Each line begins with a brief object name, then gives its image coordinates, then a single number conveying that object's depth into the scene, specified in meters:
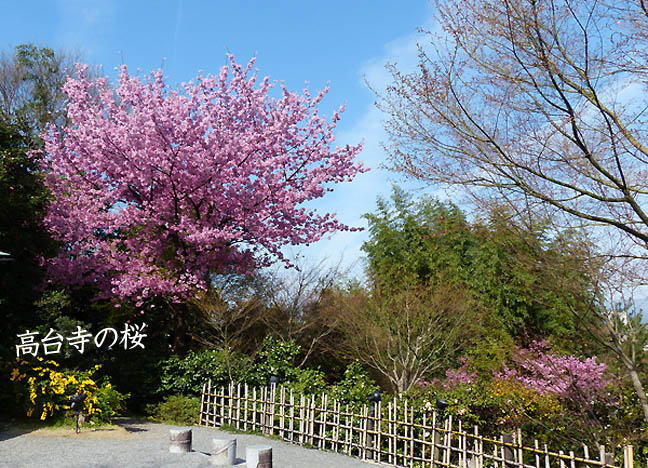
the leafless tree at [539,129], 5.54
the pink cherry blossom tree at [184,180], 11.02
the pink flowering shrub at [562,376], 8.88
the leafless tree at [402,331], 13.33
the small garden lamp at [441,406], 7.07
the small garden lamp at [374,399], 7.95
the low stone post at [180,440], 7.00
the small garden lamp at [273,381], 9.23
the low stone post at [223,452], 6.40
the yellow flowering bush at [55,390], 8.57
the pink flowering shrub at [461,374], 13.32
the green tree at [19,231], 10.54
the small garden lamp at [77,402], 8.18
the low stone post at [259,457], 5.93
